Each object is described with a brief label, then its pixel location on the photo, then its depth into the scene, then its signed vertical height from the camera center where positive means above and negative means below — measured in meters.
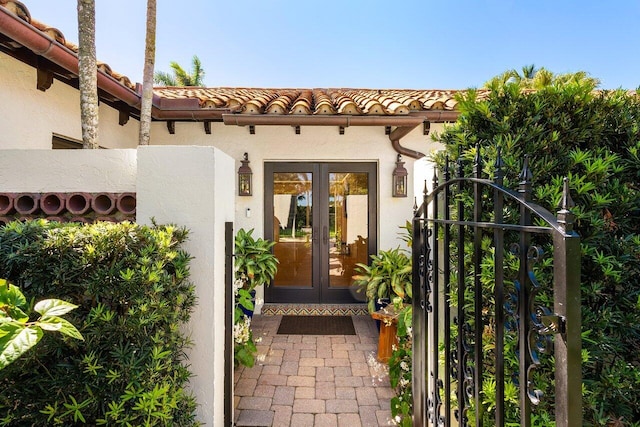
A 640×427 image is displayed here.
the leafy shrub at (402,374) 2.76 -1.64
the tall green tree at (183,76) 17.22 +7.81
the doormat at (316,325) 5.14 -1.94
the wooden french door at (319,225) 6.20 -0.21
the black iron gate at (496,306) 1.03 -0.41
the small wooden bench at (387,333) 4.12 -1.61
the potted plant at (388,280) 4.61 -1.02
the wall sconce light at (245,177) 5.94 +0.72
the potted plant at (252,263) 4.90 -0.79
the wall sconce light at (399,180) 5.93 +0.68
